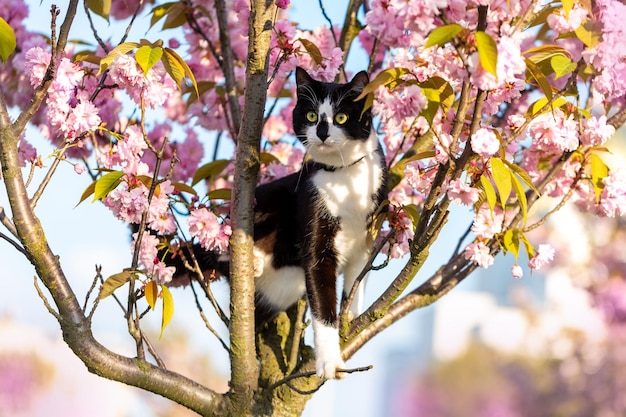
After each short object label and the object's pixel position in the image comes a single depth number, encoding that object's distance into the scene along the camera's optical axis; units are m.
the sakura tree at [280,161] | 3.59
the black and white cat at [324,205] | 3.88
